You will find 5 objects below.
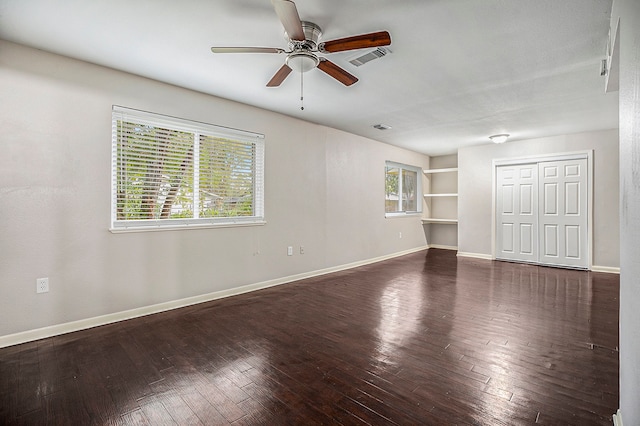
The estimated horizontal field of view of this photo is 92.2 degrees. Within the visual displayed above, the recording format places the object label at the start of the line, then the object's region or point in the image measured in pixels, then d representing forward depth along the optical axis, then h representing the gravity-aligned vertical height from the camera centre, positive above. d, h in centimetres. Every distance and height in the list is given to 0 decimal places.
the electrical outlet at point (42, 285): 274 -66
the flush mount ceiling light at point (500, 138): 575 +147
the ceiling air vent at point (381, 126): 527 +153
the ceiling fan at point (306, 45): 192 +122
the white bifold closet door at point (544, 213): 561 +6
